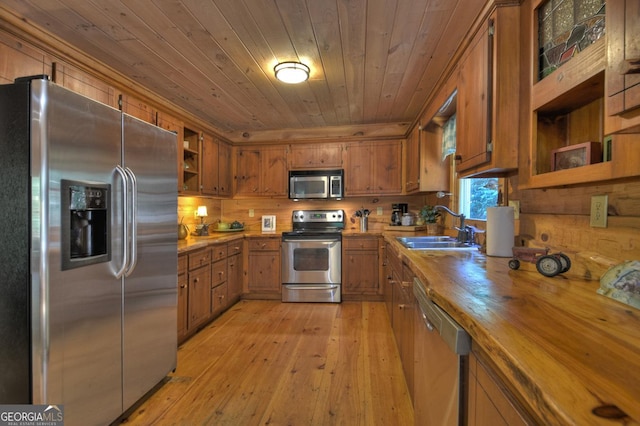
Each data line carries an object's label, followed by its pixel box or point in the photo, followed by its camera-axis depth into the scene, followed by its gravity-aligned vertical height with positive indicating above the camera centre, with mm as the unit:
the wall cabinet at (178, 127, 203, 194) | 3234 +607
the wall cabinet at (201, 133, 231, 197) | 3447 +566
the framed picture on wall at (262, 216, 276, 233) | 4129 -197
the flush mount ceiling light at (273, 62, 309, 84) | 2174 +1096
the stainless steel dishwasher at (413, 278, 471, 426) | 820 -543
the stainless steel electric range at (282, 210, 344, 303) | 3594 -711
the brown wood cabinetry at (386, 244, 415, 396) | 1647 -675
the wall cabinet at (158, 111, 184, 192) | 2719 +839
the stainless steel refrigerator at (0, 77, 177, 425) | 1172 -201
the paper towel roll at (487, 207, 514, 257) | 1504 -105
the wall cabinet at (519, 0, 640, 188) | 843 +438
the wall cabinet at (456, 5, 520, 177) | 1370 +610
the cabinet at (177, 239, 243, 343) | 2451 -748
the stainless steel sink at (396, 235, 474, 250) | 2178 -258
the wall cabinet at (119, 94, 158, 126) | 2285 +868
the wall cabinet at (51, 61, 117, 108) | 1799 +878
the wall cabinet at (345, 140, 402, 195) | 3822 +600
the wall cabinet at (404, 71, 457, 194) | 2707 +590
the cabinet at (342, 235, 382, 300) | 3602 -715
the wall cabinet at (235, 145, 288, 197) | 4020 +564
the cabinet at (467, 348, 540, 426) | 576 -432
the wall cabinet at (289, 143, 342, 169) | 3928 +770
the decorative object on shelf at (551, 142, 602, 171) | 1003 +215
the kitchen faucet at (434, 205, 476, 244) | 2156 -167
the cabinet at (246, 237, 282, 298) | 3709 -741
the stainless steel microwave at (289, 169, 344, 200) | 3865 +368
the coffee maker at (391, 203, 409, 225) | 3842 -9
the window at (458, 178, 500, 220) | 2260 +138
